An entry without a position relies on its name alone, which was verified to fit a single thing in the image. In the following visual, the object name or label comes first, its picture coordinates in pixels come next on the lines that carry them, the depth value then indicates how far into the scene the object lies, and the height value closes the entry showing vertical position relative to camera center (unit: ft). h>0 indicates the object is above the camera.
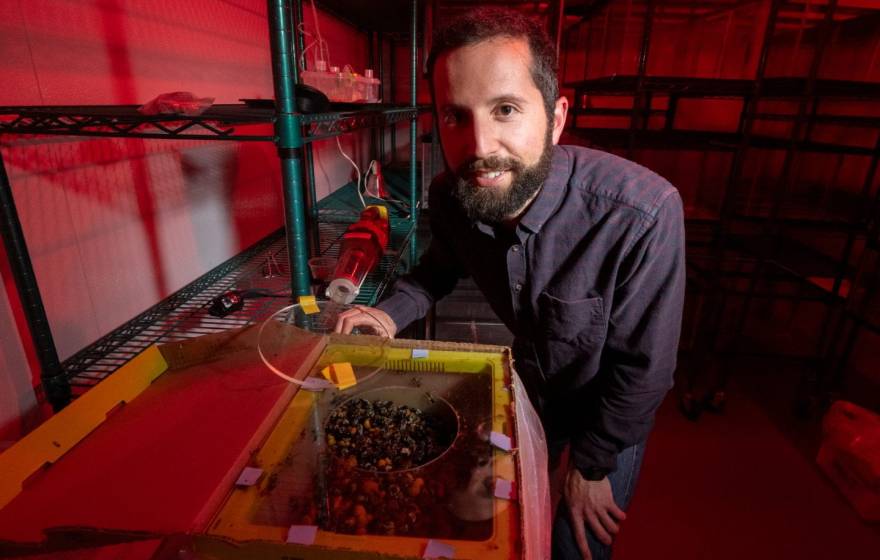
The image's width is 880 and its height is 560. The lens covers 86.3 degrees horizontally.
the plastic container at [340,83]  5.05 +0.35
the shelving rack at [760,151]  7.51 -0.47
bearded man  2.88 -0.82
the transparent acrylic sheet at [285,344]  2.60 -1.32
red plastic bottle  4.64 -1.46
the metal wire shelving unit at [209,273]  2.79 -0.69
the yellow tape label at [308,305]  3.09 -1.19
